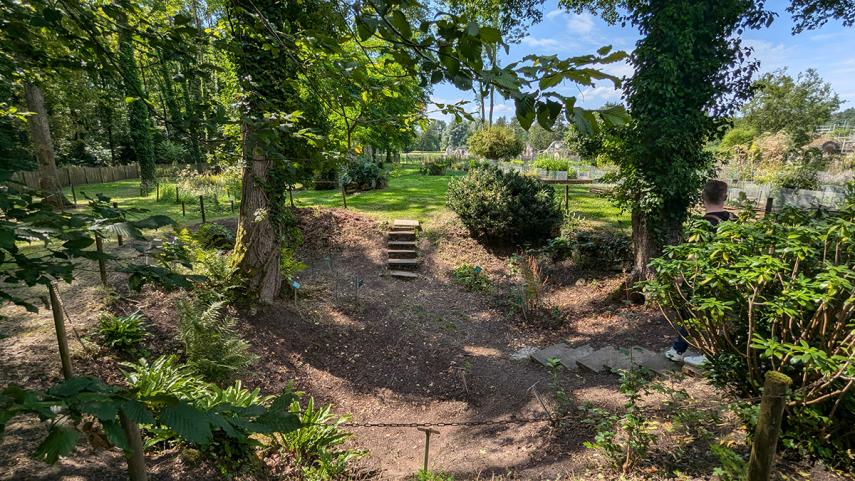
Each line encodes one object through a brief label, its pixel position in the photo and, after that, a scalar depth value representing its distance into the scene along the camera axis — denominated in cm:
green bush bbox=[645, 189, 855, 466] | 249
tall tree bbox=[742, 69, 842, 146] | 3459
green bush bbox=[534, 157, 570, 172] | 2529
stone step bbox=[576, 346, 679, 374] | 484
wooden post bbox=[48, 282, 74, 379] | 324
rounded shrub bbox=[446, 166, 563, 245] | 975
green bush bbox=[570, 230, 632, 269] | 845
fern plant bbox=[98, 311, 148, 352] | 447
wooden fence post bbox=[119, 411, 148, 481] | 166
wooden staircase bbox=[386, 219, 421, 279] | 937
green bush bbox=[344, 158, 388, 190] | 1703
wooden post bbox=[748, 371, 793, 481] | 204
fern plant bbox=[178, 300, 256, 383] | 442
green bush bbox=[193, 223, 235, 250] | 790
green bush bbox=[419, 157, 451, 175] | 2672
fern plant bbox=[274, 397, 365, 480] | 339
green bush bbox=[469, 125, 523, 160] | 2805
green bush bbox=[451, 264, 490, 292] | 870
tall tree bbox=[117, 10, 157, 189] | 1847
